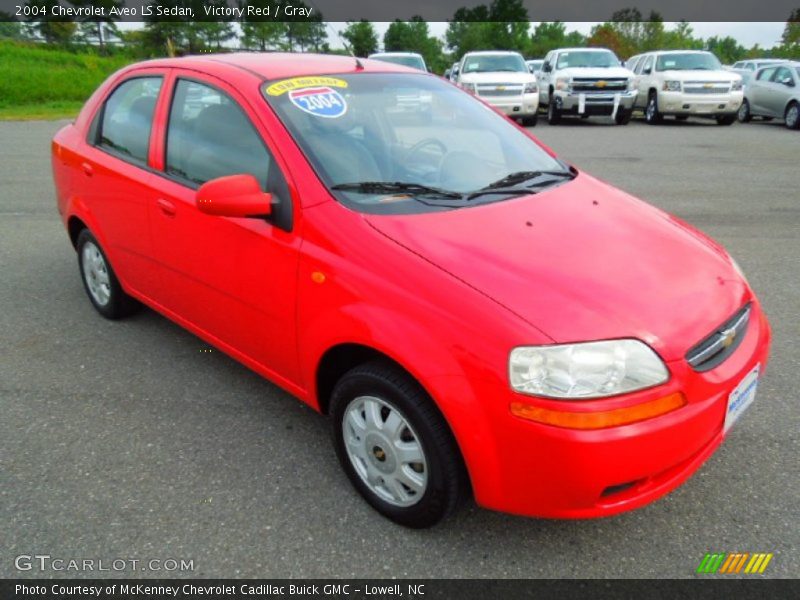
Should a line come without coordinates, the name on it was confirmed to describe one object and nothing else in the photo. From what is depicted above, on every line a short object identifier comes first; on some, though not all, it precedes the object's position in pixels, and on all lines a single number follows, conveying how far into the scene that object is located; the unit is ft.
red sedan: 6.69
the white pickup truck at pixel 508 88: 49.85
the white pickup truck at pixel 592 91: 51.62
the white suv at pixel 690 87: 50.03
